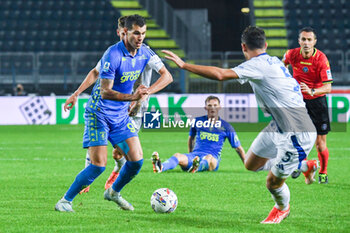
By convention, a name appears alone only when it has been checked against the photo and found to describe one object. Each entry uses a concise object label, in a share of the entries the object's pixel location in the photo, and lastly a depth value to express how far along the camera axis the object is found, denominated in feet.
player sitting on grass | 64.90
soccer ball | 42.19
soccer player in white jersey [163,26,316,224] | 36.29
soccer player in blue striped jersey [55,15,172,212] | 39.63
